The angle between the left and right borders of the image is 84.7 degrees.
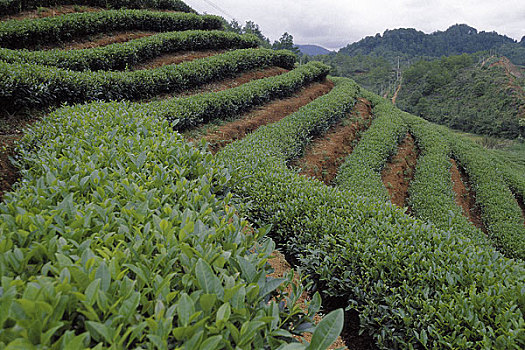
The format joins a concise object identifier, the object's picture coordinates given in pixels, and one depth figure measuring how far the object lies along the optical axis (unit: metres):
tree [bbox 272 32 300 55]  46.77
